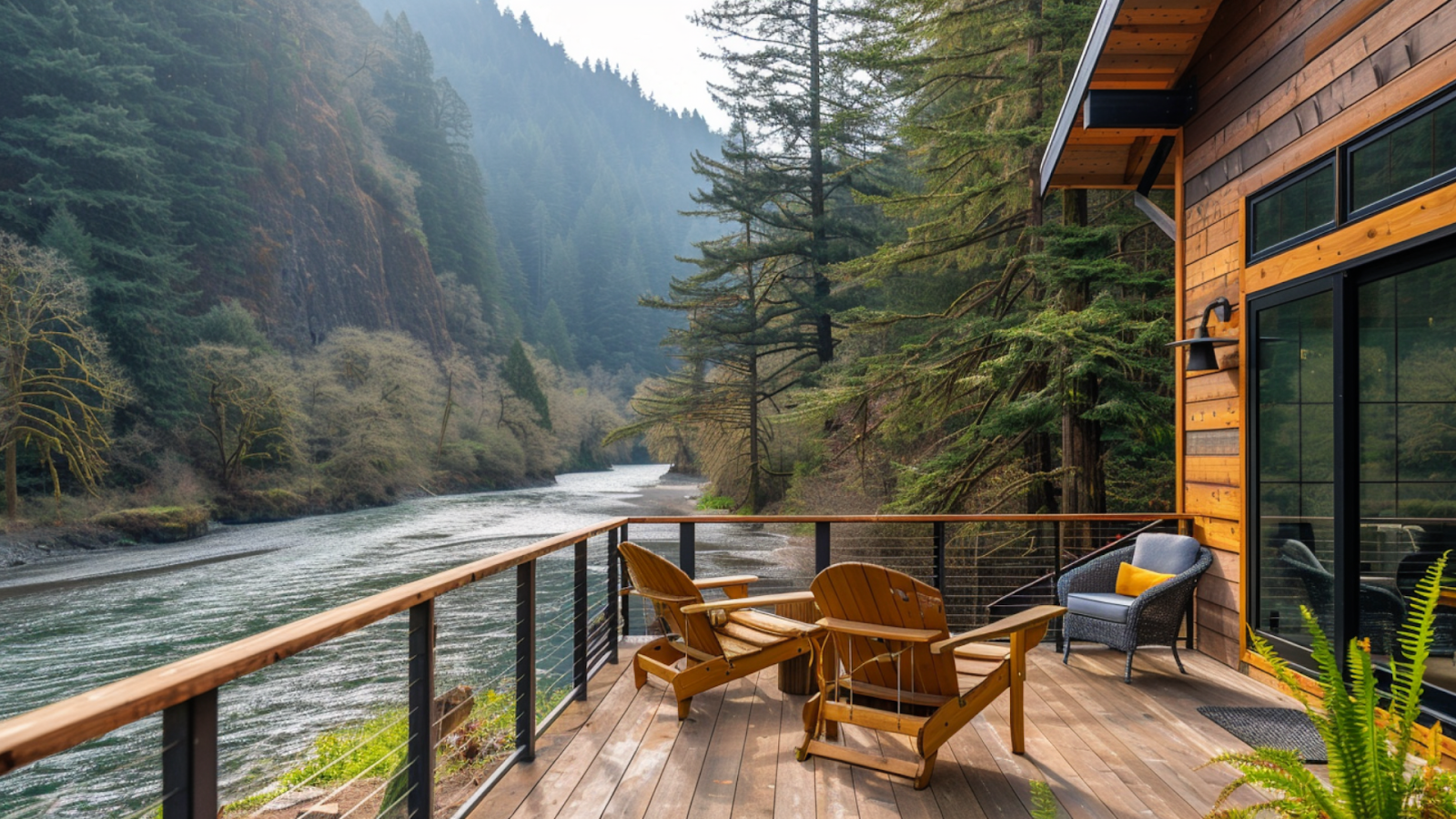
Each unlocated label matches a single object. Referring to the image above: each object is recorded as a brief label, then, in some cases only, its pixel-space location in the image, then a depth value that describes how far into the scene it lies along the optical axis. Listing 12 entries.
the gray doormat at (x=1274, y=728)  3.04
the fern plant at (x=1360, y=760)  1.43
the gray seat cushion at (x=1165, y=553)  4.35
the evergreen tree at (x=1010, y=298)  6.75
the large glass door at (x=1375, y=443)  3.28
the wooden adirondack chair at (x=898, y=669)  2.74
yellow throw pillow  4.35
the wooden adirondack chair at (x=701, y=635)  3.36
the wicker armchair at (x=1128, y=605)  4.00
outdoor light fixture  4.23
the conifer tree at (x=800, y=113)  17.14
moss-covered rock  16.41
